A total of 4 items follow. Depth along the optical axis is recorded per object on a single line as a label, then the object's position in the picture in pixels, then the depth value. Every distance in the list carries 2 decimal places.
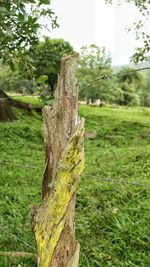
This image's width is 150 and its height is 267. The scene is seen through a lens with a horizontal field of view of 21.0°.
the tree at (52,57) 21.55
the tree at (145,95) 59.06
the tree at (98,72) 47.06
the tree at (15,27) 2.40
